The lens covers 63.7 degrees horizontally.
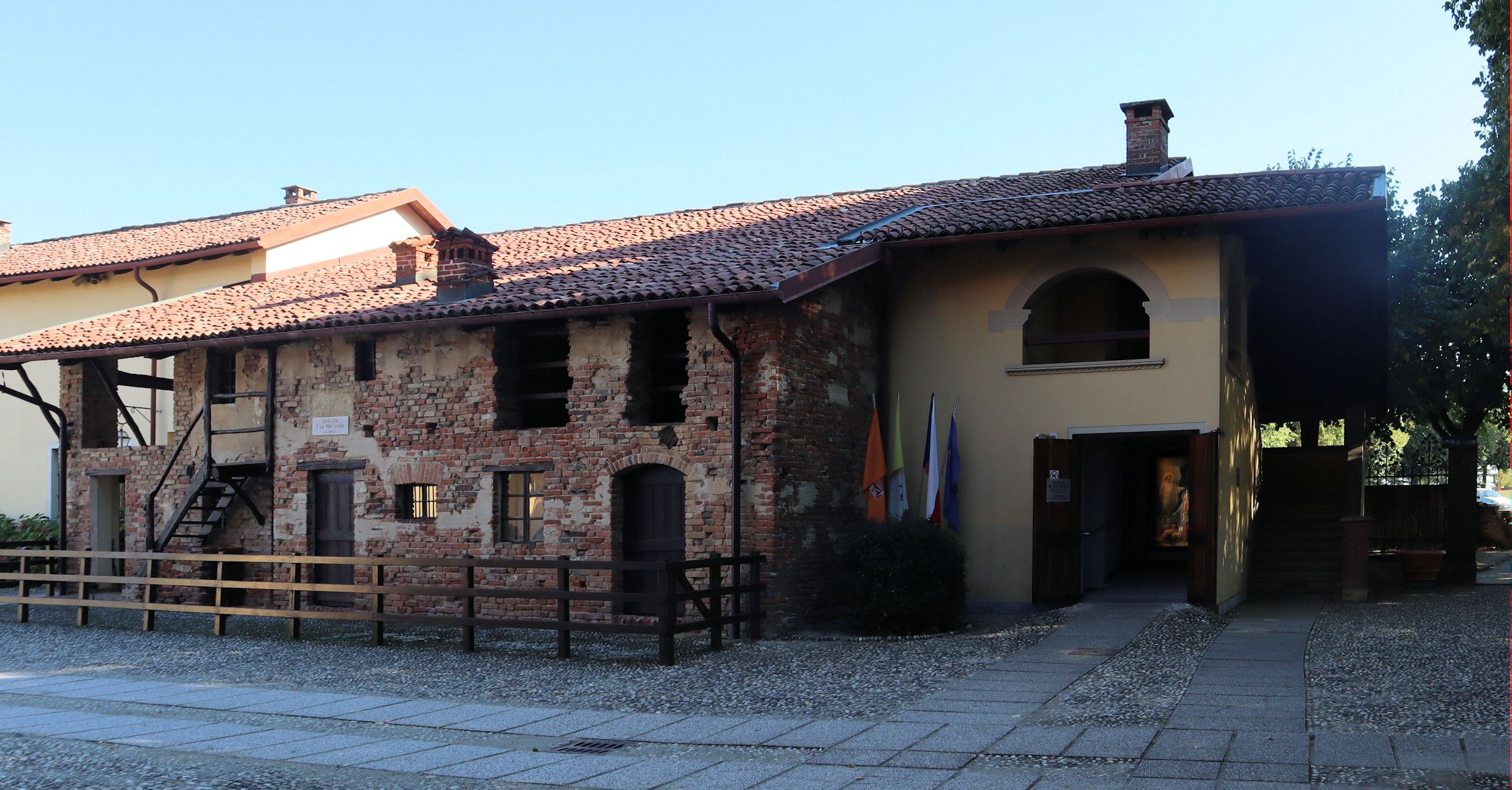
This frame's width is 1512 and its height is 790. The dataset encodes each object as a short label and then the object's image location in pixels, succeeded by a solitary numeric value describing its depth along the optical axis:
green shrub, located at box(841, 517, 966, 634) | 12.88
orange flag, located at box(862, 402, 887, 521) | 14.69
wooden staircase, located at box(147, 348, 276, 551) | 15.95
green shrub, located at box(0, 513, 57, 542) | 23.09
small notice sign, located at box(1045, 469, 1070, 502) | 14.20
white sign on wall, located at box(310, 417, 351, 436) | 15.34
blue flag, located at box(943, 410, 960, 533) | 14.78
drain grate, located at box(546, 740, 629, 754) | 7.54
